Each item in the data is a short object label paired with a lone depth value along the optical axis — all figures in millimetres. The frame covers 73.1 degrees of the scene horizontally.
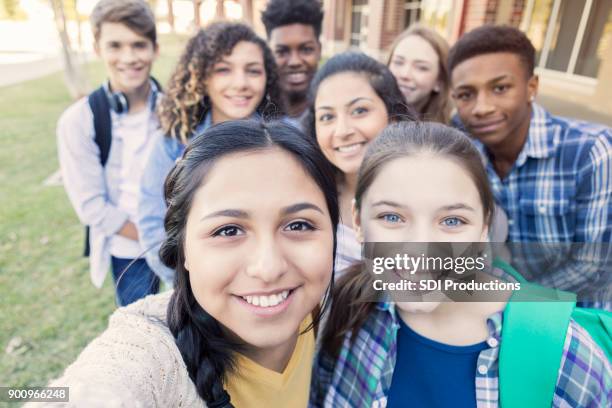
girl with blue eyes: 385
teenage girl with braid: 329
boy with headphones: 753
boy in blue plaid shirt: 641
